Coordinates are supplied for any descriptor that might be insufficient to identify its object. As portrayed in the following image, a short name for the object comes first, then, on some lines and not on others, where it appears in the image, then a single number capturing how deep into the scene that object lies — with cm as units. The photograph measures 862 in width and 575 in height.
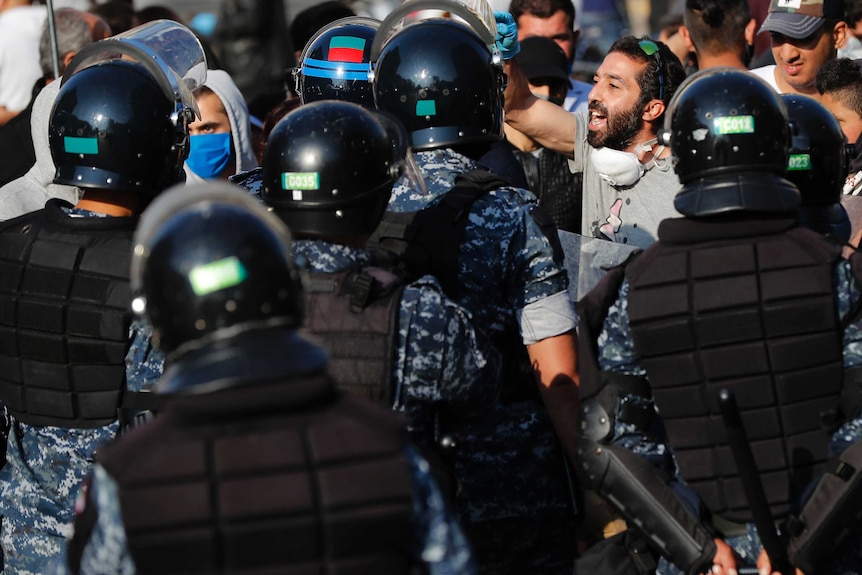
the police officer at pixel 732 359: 700
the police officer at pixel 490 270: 806
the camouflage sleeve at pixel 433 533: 491
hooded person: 1225
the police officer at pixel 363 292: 667
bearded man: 1012
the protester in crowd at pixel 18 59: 1637
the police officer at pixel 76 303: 769
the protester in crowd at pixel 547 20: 1627
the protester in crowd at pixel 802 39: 1281
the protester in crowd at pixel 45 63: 1281
